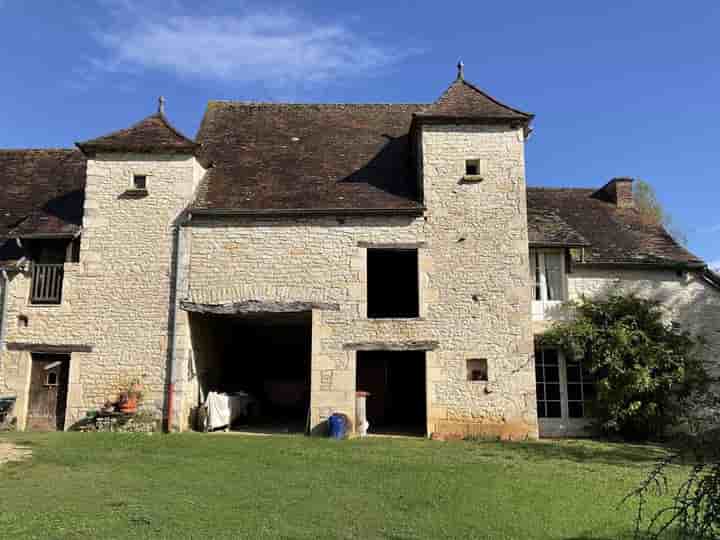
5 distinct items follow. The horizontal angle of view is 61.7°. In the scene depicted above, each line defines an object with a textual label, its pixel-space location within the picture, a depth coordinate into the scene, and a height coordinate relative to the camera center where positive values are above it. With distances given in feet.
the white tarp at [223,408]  38.32 -2.53
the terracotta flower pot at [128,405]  36.73 -2.14
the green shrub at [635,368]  37.86 +0.21
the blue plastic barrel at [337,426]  35.96 -3.31
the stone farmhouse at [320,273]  37.99 +6.45
